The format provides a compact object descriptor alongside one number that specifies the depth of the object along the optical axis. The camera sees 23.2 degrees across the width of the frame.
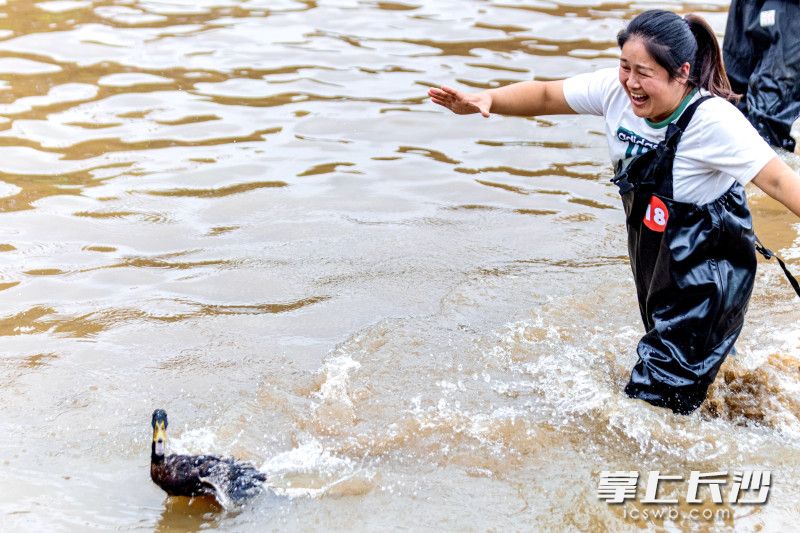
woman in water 7.64
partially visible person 14.53
